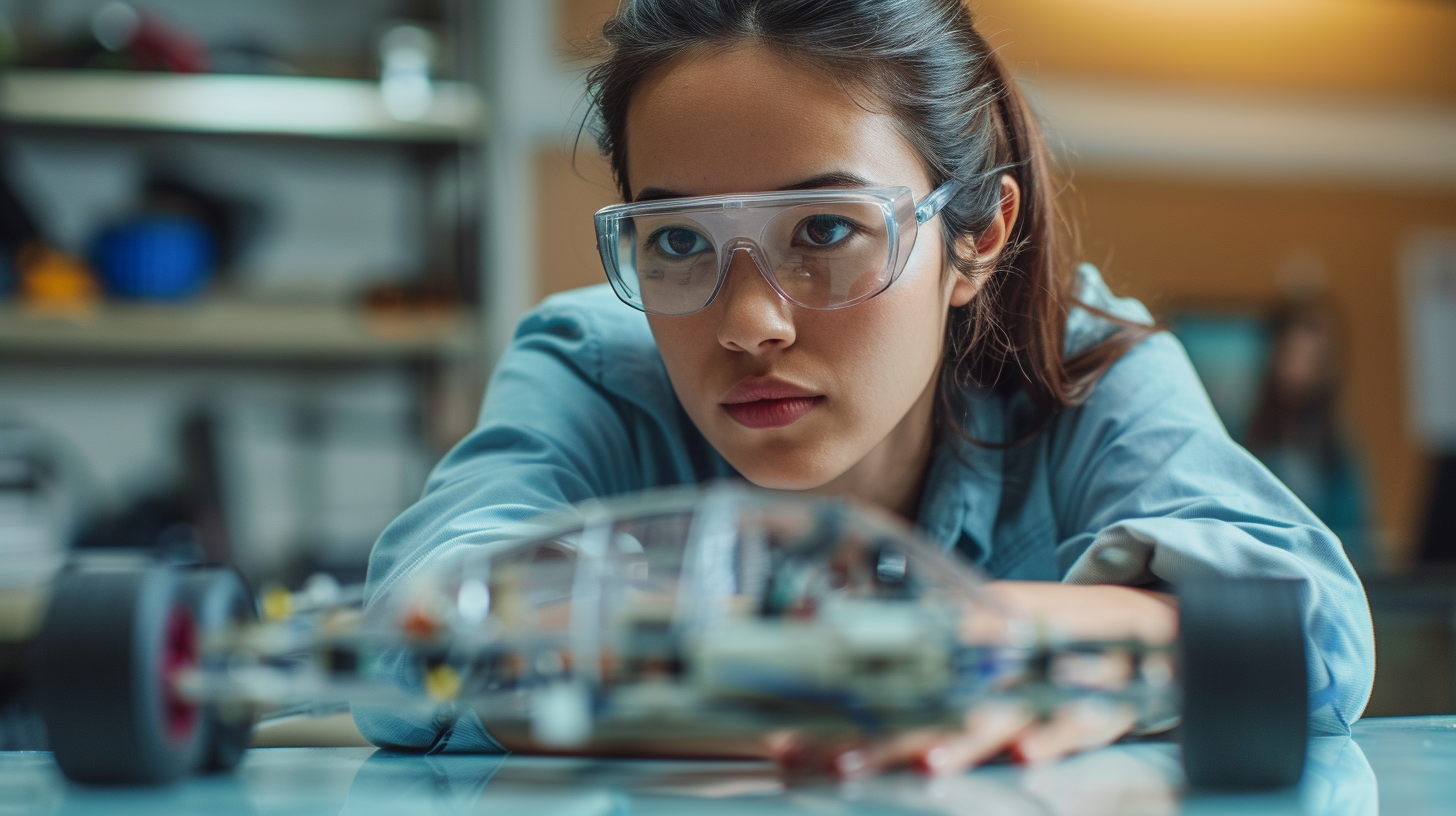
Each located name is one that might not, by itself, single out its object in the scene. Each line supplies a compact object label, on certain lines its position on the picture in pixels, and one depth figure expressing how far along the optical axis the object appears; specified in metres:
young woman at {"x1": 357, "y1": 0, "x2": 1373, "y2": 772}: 0.70
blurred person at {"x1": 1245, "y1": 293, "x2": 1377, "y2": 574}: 2.89
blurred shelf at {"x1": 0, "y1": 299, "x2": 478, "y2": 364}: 2.23
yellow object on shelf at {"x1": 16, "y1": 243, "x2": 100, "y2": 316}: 2.21
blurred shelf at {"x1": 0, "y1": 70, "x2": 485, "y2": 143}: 2.25
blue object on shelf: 2.22
